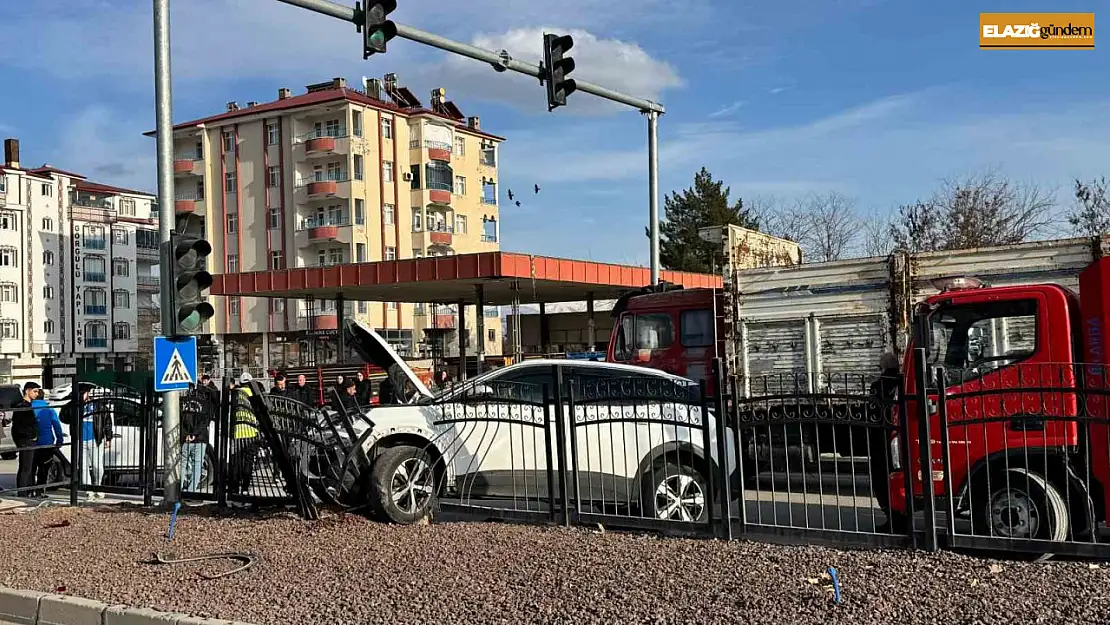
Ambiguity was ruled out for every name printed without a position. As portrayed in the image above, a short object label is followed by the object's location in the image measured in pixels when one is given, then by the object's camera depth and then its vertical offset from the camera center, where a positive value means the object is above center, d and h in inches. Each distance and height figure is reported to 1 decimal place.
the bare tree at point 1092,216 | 1449.3 +159.8
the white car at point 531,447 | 343.6 -34.7
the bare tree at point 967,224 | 1524.4 +165.0
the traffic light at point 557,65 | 574.6 +155.6
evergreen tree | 2773.1 +338.4
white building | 3053.6 +281.9
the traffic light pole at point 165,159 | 443.5 +87.2
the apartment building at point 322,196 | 2618.1 +421.6
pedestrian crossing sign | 435.8 -0.6
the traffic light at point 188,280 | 430.6 +33.6
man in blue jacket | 542.0 -32.6
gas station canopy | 1375.5 +103.4
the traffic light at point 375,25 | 477.4 +151.5
